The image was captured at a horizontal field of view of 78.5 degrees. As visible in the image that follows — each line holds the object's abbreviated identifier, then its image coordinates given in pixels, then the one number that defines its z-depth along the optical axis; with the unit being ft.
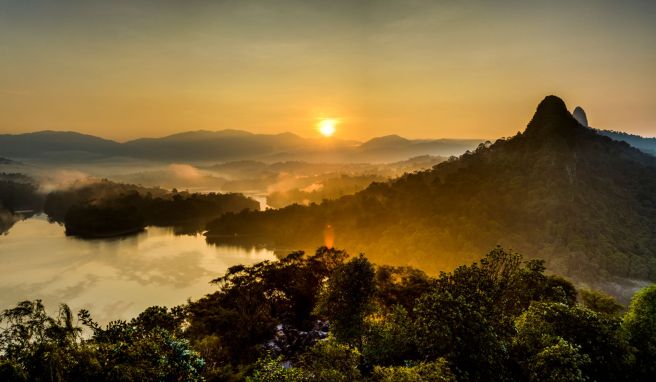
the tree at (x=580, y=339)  76.84
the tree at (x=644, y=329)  81.56
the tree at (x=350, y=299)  91.30
